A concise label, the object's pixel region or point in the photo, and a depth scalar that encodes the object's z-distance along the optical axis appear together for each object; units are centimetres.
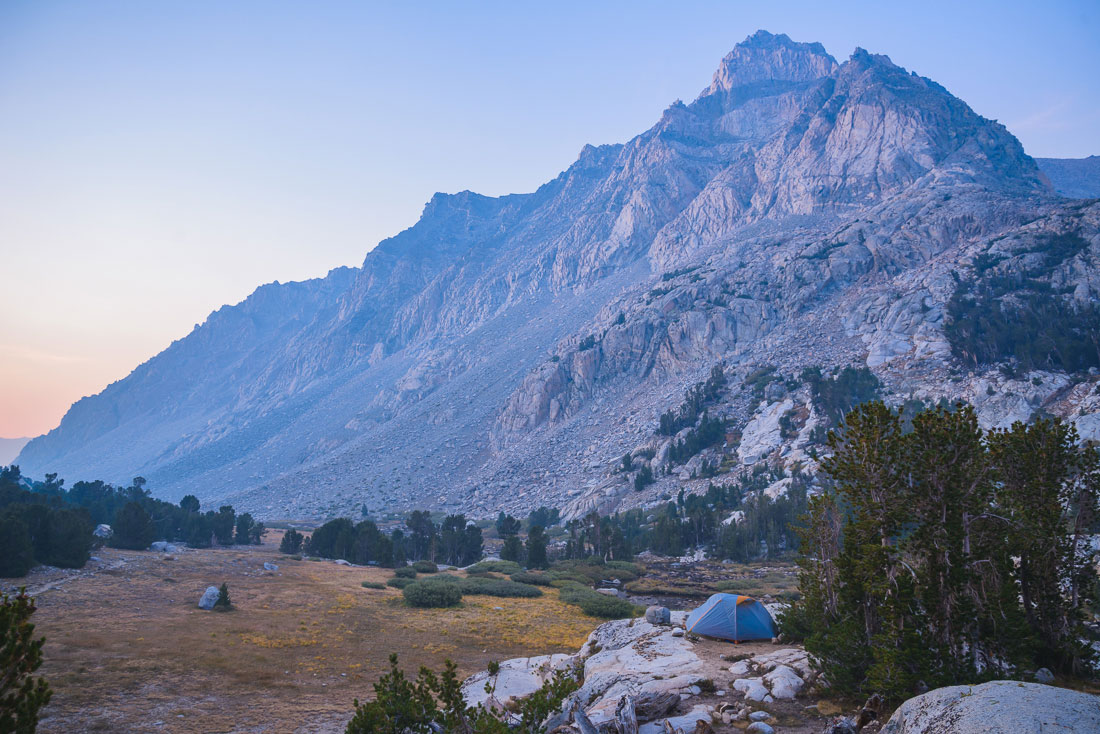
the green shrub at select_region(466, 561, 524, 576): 4912
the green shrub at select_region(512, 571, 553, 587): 4428
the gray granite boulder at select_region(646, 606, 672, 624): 2284
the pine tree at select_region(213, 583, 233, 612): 2838
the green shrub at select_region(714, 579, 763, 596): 3998
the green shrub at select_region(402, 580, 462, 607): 3422
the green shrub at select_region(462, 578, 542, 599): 3897
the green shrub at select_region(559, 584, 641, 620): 3406
